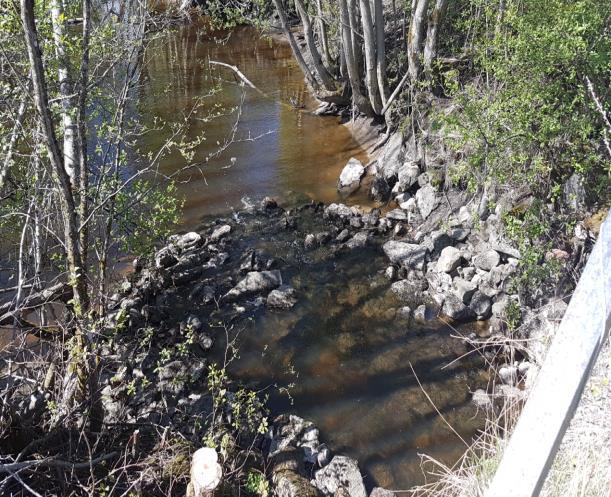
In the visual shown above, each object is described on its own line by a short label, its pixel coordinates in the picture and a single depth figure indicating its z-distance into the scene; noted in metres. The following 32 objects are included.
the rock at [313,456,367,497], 5.38
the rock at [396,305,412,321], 8.00
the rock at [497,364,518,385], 6.42
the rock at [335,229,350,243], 9.91
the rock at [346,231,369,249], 9.73
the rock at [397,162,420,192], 10.92
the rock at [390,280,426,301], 8.42
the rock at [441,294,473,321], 7.82
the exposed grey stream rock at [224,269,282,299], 8.52
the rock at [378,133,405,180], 11.59
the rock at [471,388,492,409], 6.43
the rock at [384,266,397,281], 8.82
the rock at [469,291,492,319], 7.76
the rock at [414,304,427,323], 7.90
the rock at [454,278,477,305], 7.98
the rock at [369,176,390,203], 11.23
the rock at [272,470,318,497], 5.11
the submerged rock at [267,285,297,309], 8.30
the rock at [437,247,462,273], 8.46
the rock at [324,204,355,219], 10.62
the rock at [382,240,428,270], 8.94
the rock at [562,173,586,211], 7.53
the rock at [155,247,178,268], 8.89
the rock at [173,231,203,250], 9.68
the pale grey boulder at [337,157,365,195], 11.81
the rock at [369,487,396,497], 5.28
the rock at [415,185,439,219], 10.03
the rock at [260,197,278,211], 11.03
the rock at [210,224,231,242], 9.99
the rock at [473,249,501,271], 8.12
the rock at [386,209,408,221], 10.36
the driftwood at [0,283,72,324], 5.30
